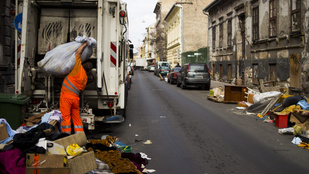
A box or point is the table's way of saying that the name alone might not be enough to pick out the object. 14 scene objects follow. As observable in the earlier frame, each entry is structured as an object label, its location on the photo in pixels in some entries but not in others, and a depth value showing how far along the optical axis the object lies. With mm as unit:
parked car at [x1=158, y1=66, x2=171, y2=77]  36556
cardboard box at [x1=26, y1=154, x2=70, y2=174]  3501
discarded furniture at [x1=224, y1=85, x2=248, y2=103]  13391
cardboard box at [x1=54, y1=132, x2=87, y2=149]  4280
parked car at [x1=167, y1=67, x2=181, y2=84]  25188
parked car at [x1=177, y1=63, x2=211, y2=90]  19719
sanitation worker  5828
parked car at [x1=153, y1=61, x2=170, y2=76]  41619
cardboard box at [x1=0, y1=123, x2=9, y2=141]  4594
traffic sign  6555
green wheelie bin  5770
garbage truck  6480
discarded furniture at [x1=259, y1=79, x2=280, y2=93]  12086
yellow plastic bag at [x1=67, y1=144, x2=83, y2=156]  4051
